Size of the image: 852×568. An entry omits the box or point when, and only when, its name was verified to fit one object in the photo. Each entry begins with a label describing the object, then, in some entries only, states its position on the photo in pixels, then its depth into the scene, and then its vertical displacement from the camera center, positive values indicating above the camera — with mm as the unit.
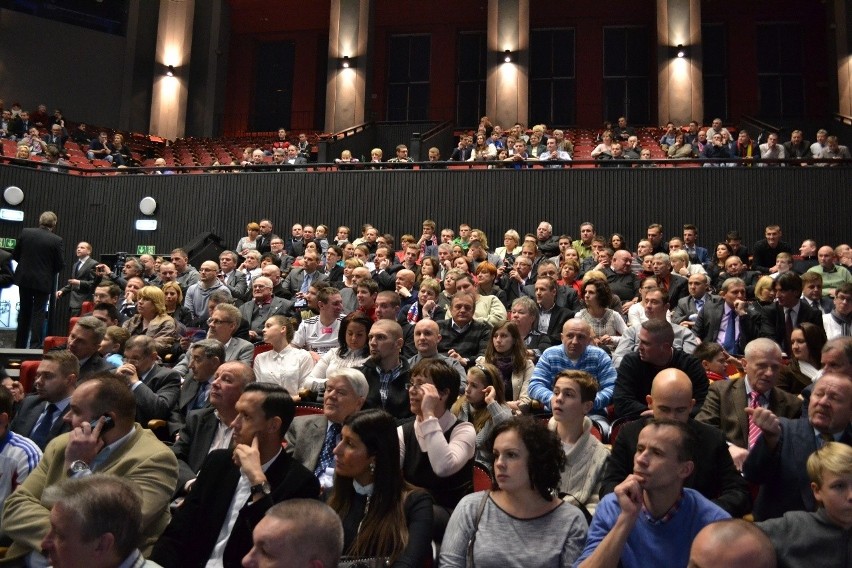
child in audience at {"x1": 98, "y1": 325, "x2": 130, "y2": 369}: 5012 +10
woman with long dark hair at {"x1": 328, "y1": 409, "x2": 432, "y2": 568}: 2609 -494
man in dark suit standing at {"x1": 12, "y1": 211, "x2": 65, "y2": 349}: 8062 +720
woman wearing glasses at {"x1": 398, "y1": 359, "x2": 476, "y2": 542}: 3029 -346
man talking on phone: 2771 -421
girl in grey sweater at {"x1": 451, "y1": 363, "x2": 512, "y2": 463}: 3674 -231
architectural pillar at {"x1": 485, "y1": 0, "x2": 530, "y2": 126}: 15086 +5594
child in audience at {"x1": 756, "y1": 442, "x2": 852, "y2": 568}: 2406 -484
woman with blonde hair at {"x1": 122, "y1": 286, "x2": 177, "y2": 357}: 6148 +222
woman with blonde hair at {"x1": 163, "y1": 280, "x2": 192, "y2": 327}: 6949 +383
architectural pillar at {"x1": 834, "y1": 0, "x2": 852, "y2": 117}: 14015 +5516
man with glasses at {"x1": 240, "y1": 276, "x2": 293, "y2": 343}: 6844 +383
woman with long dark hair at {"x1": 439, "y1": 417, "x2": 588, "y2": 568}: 2473 -505
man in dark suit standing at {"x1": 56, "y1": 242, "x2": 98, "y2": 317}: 9016 +725
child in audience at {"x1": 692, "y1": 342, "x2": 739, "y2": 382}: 4762 +21
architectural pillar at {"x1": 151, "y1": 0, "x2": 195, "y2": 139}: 16547 +5998
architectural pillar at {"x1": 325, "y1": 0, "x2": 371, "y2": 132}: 15758 +5795
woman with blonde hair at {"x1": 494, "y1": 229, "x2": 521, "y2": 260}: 8914 +1267
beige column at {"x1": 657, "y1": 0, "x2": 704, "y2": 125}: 14461 +5463
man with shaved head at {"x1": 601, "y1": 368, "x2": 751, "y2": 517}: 2910 -341
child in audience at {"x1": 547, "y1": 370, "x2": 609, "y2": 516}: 3135 -316
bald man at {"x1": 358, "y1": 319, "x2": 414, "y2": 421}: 4059 -91
